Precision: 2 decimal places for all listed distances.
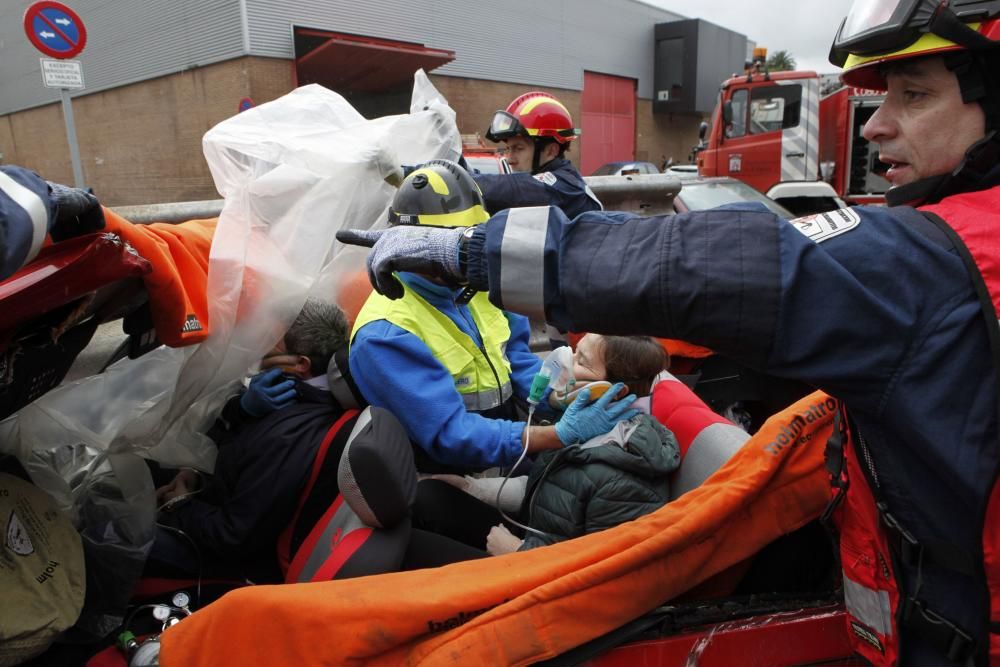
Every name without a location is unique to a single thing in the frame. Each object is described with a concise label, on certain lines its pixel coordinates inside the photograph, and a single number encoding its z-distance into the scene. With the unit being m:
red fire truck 10.59
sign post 5.70
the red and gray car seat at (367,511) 1.61
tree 40.97
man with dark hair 2.11
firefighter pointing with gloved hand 1.02
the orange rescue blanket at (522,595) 1.29
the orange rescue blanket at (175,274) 1.77
